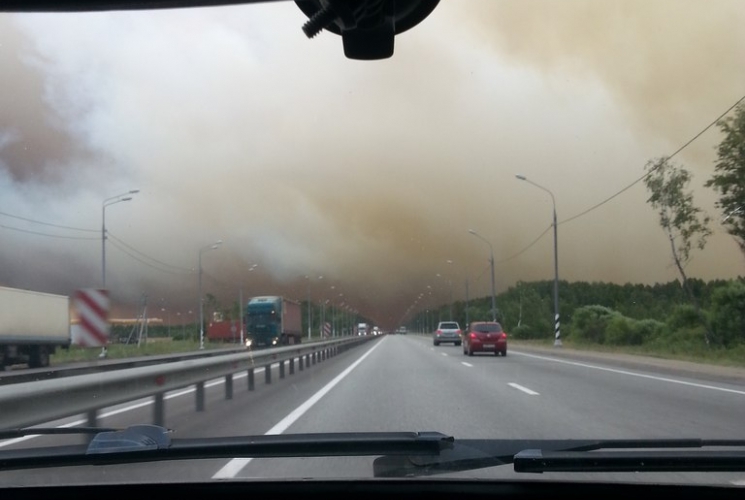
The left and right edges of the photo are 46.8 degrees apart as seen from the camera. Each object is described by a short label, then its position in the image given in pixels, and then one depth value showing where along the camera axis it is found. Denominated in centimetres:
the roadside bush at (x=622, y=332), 4544
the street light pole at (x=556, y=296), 4291
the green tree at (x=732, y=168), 2664
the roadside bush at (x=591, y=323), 5025
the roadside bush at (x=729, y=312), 4031
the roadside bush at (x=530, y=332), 6900
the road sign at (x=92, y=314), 899
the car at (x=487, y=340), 3541
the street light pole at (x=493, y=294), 5904
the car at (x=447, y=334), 5706
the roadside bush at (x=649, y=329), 4394
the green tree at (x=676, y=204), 3281
